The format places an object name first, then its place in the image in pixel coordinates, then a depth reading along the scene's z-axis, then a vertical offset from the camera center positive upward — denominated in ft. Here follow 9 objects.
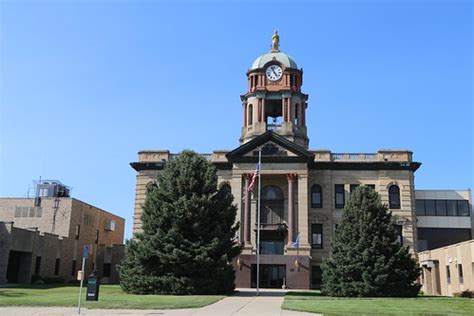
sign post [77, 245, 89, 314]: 72.64 +1.93
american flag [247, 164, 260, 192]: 141.98 +25.29
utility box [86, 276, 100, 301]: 79.77 -3.56
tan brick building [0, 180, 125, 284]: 155.74 +9.60
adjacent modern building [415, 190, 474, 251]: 185.26 +21.82
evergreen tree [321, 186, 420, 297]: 112.37 +4.07
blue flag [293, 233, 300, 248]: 153.17 +9.25
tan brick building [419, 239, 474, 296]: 119.44 +2.36
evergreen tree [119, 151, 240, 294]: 107.34 +6.99
